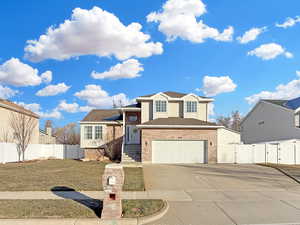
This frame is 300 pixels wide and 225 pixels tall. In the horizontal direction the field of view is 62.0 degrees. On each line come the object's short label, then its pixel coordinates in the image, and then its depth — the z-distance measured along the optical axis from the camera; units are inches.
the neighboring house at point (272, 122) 1076.5
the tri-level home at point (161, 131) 813.9
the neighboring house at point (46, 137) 1575.3
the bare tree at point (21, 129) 981.2
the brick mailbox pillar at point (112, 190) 261.3
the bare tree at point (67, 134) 1865.3
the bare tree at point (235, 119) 2472.2
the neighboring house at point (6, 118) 994.5
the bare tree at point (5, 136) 985.0
